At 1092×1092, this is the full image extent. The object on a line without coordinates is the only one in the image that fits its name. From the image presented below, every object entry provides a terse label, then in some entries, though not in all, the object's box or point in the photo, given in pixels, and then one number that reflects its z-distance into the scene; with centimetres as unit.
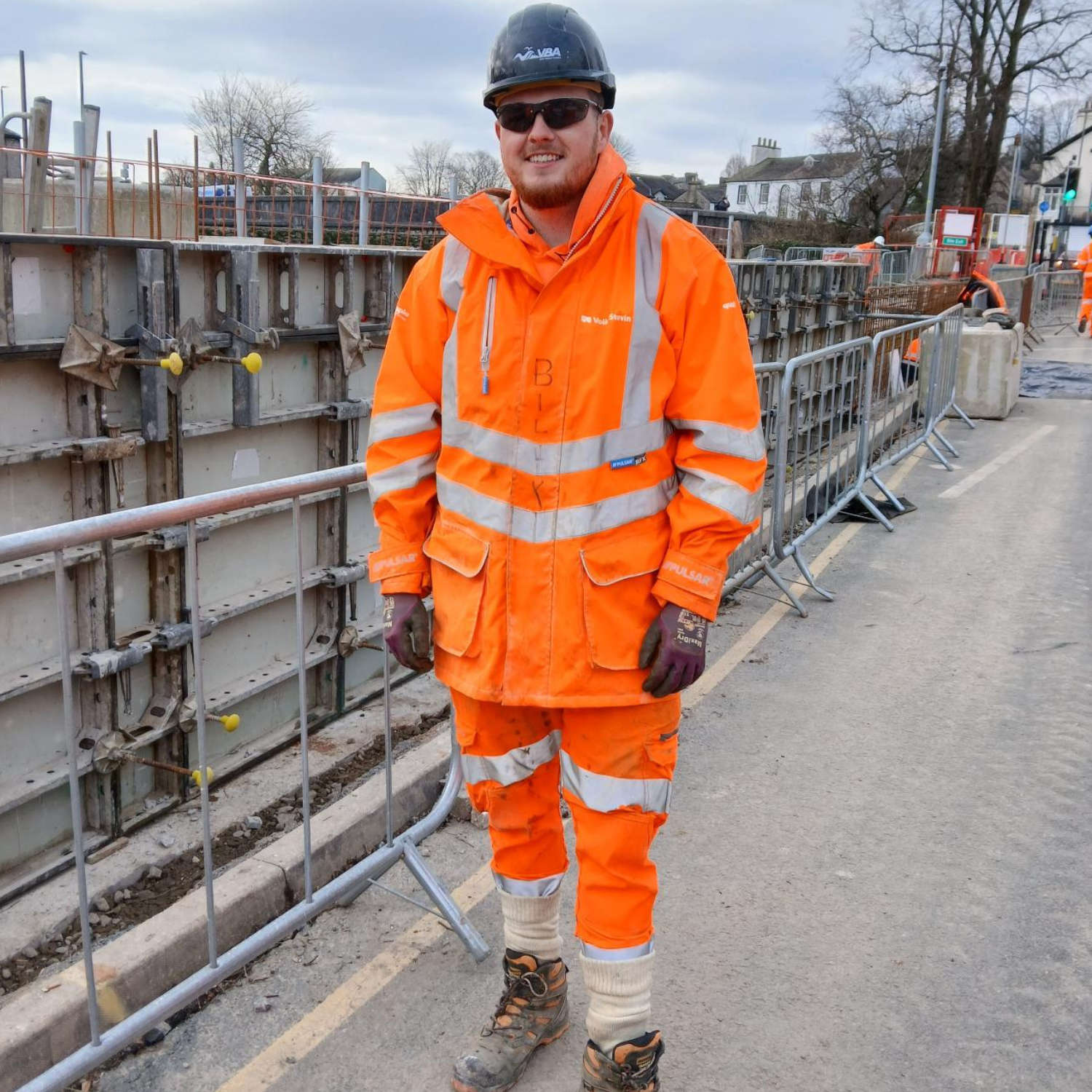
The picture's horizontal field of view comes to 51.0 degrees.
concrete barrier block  1438
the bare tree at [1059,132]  8915
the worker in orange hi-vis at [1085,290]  2767
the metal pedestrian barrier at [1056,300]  3216
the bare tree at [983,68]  4403
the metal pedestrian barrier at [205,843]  253
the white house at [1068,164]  8519
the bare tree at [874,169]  5256
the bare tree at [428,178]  3922
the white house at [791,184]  5697
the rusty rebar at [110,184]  962
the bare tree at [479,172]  3866
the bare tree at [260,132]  3734
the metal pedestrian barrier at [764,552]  676
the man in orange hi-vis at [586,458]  253
